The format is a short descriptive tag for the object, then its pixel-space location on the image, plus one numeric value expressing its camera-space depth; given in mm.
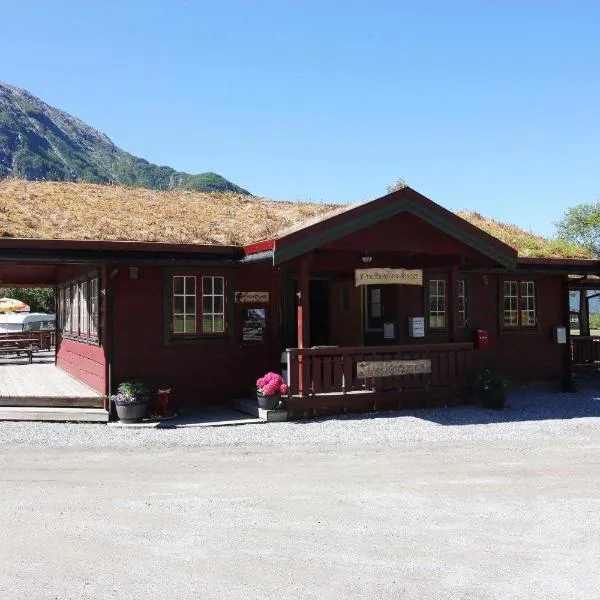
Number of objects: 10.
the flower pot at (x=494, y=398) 11742
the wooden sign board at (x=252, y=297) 11930
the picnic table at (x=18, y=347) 19745
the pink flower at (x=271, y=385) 10562
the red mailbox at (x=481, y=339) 13352
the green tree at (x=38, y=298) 48062
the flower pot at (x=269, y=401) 10586
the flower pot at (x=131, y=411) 10367
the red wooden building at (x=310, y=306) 10820
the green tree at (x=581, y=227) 66688
